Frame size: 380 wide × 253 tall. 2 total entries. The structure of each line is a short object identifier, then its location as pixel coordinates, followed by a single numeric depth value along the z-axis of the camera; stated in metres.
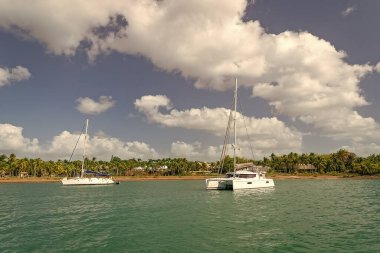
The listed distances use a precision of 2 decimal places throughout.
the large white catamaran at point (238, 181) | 71.06
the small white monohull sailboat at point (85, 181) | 104.50
